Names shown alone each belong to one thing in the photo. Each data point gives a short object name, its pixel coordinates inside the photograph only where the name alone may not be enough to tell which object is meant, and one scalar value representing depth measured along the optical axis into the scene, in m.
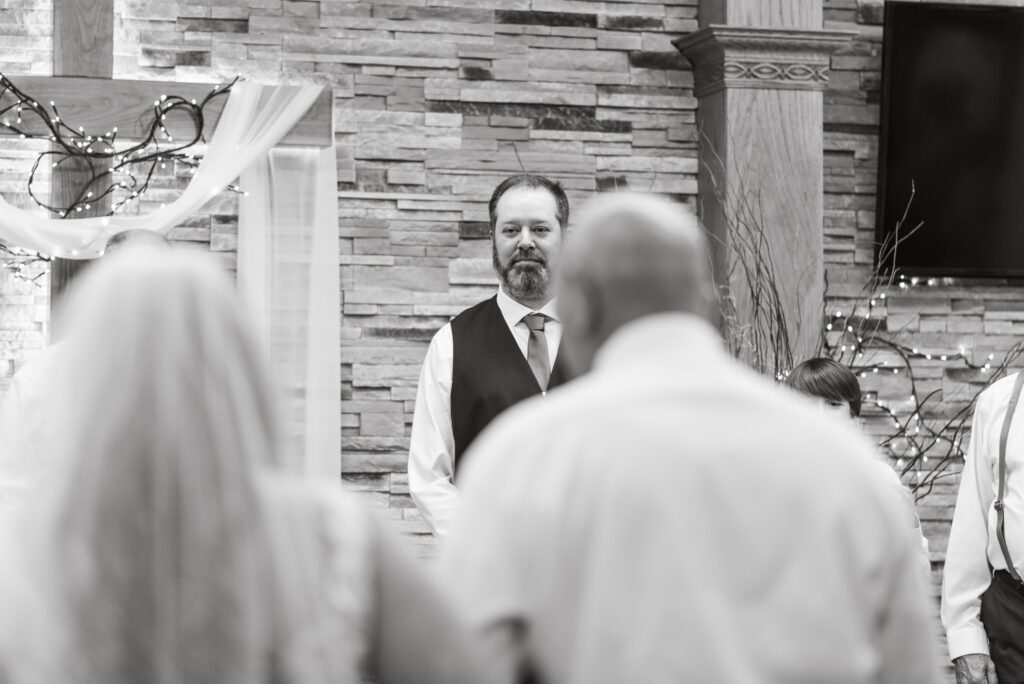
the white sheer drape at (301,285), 8.36
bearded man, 6.15
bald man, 2.57
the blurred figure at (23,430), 5.56
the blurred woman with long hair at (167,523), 2.23
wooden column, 9.08
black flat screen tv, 9.42
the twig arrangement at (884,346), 8.99
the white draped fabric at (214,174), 7.93
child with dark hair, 6.37
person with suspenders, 5.95
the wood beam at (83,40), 8.62
